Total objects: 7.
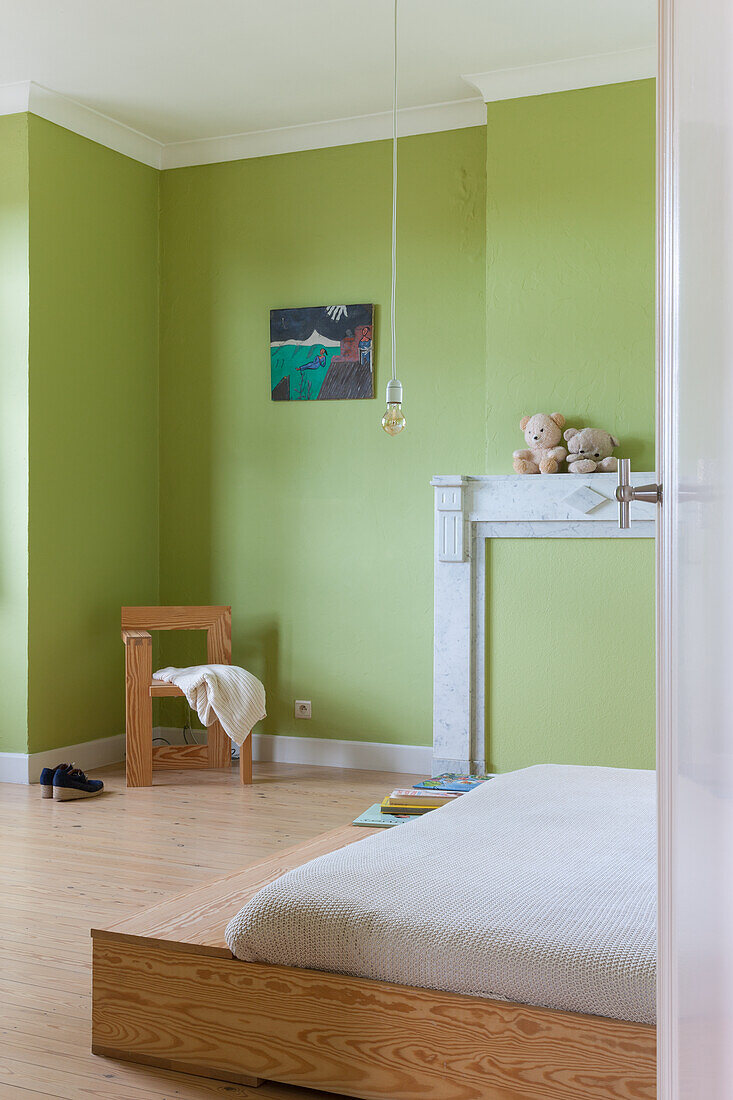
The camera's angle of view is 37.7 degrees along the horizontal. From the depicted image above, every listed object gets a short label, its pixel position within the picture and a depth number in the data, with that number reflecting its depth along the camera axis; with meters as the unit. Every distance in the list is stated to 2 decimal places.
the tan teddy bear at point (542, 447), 4.30
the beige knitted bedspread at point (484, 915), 1.61
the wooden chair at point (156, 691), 4.56
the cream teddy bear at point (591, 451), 4.24
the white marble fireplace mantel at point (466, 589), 4.37
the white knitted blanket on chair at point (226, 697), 4.49
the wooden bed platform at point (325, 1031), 1.61
